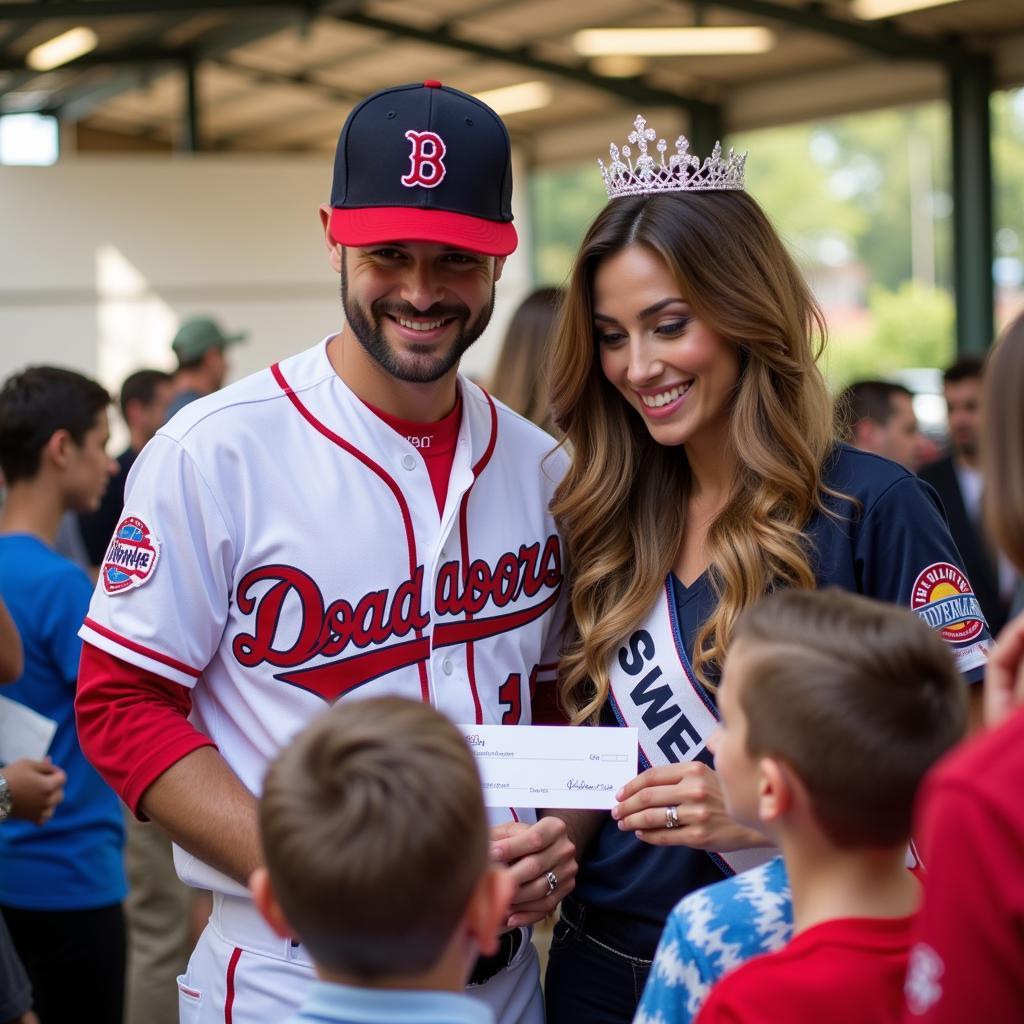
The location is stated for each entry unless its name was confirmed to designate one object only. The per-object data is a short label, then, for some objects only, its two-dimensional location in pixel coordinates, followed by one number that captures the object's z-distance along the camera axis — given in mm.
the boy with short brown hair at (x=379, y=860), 1252
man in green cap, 6438
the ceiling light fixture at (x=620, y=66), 11242
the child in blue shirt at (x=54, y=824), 3223
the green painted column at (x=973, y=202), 9320
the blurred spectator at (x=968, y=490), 5117
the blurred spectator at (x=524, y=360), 4090
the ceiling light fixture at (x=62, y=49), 11758
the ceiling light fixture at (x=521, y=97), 12281
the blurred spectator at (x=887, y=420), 6000
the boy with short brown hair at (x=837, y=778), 1307
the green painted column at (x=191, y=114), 13062
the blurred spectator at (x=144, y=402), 6188
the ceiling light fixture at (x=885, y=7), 8555
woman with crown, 1966
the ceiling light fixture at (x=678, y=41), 9273
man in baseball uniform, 1933
